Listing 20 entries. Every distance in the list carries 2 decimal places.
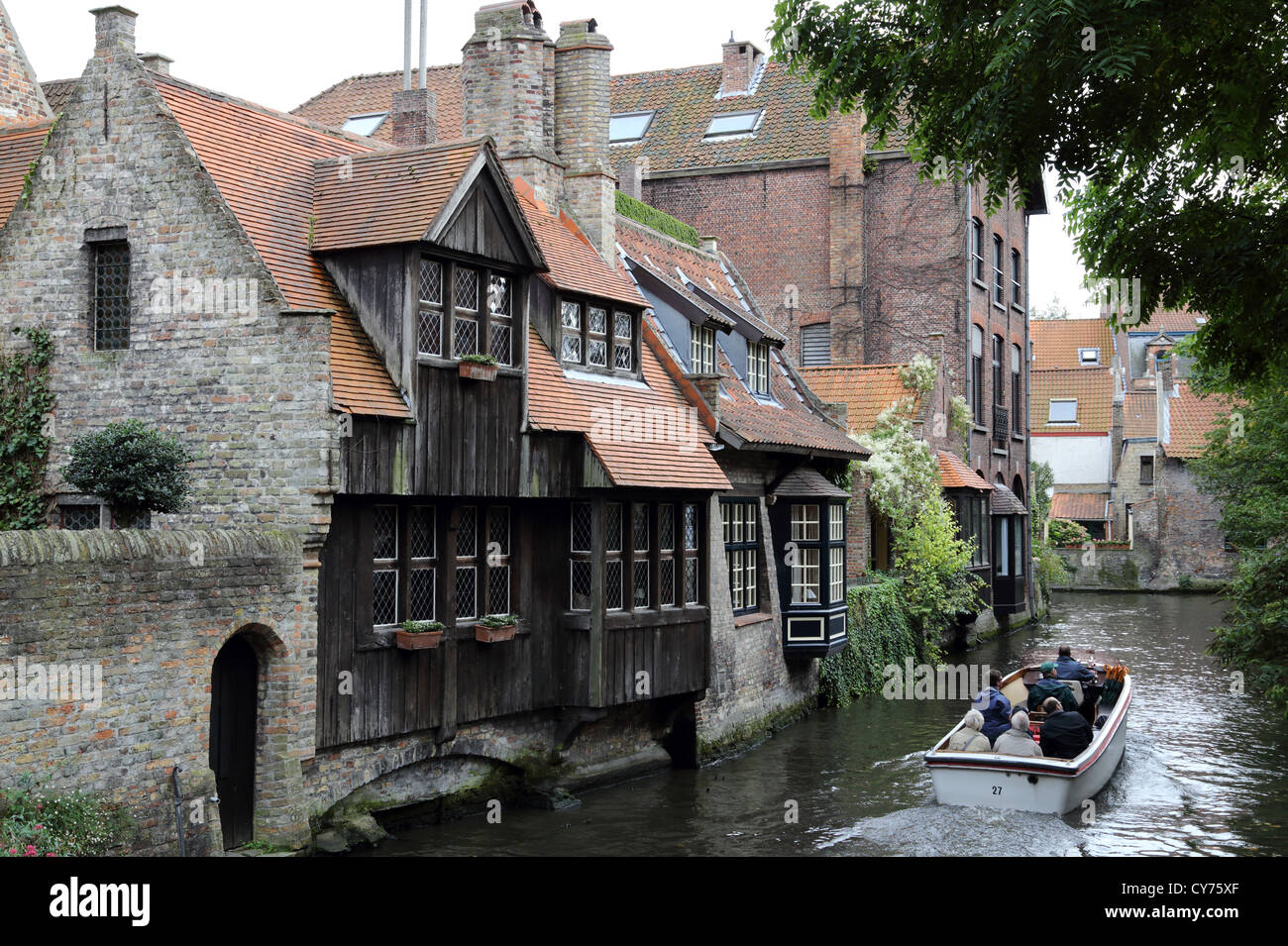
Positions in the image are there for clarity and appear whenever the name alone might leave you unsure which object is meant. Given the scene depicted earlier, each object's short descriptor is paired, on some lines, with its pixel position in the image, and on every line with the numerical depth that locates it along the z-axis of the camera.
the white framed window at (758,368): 23.41
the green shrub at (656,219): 23.70
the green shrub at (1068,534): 54.84
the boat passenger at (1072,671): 21.84
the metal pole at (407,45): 31.31
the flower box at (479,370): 14.10
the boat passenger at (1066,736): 16.45
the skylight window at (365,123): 33.56
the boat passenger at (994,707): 17.52
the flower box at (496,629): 14.66
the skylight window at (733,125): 37.53
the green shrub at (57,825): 9.51
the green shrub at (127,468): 12.25
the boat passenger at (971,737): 16.03
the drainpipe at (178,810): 11.10
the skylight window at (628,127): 38.84
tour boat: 15.30
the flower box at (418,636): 13.53
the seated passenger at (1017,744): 15.75
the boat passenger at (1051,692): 19.62
